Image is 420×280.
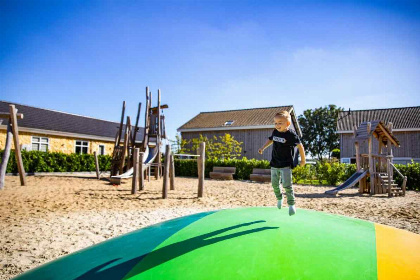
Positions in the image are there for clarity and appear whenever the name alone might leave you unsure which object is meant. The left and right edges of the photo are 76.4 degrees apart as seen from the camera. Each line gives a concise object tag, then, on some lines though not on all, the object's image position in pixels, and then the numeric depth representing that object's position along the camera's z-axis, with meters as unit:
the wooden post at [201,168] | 11.10
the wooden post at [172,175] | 13.58
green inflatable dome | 1.50
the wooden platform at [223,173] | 21.86
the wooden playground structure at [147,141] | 17.14
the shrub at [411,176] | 16.36
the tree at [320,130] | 53.66
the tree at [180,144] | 30.32
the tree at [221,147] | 29.12
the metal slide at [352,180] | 12.96
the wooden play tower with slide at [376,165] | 13.39
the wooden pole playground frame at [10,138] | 11.57
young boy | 2.95
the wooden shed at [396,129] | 26.17
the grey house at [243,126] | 29.66
